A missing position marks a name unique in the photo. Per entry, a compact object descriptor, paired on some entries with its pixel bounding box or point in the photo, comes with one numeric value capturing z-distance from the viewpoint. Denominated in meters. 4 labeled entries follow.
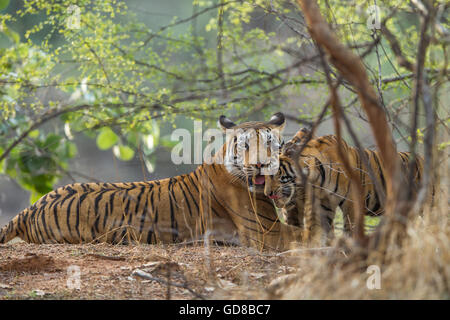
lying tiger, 8.54
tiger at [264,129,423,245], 8.29
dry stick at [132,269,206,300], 5.38
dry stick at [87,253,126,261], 6.57
